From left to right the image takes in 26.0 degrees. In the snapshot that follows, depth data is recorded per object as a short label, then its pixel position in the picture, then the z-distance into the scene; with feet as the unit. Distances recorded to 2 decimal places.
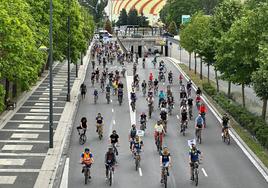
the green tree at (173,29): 466.29
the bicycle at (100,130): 100.53
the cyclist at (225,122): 96.27
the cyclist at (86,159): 73.05
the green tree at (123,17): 604.08
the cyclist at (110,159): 72.69
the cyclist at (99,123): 99.19
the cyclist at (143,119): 103.71
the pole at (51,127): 92.40
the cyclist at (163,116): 102.69
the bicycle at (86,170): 73.92
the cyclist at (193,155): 73.82
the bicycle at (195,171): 73.97
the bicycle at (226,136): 98.32
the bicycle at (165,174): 72.33
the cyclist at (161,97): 123.91
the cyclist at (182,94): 132.17
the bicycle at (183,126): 103.86
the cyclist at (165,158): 71.77
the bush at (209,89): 151.60
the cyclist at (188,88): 151.12
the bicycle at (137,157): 81.20
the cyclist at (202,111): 108.40
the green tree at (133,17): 586.04
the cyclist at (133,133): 87.01
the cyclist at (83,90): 144.46
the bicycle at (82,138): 97.50
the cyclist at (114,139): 84.94
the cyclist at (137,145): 81.15
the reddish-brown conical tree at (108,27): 524.93
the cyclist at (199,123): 95.55
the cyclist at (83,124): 95.55
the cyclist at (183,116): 102.99
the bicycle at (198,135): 97.64
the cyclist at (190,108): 117.50
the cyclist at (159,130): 90.27
